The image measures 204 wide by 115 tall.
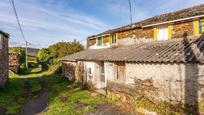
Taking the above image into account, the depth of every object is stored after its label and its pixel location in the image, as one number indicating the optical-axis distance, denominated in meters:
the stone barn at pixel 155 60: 5.69
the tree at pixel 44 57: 24.00
